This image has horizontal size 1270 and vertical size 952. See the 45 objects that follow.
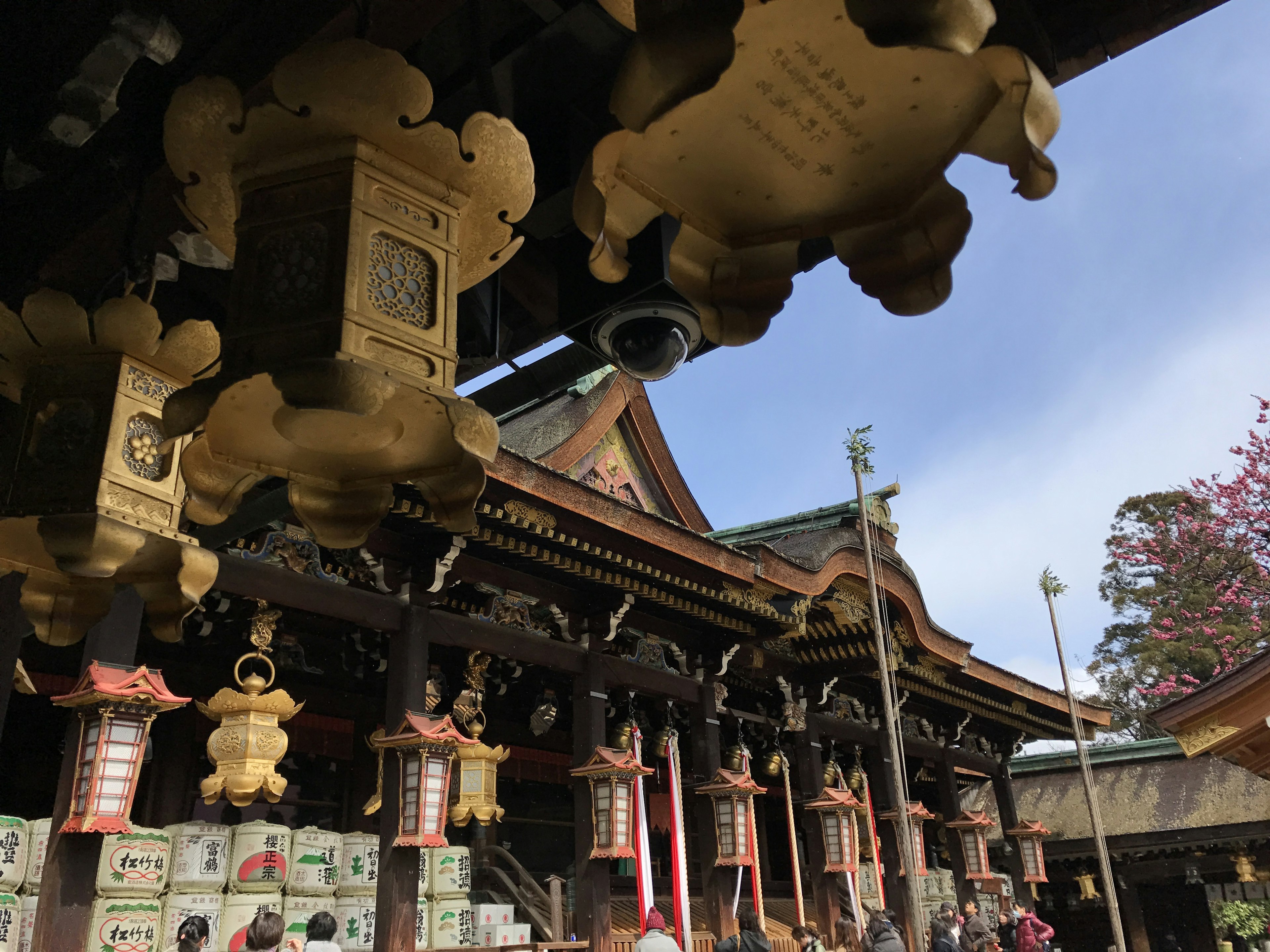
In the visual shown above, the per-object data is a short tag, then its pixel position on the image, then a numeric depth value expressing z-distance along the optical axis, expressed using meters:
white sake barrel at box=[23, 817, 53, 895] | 6.37
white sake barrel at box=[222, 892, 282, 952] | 6.95
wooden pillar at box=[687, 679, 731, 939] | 10.20
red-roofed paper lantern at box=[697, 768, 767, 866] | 10.40
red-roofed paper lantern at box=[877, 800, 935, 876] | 12.98
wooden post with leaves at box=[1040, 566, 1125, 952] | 10.84
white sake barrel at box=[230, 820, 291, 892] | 7.18
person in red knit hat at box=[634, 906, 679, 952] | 5.78
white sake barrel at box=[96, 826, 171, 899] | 6.24
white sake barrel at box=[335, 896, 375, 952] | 7.61
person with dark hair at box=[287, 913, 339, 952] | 4.88
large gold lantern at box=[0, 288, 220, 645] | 2.52
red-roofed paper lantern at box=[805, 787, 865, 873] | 11.88
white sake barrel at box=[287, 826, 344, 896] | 7.46
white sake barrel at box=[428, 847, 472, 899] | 8.03
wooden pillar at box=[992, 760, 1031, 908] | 16.41
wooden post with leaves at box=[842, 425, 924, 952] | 7.74
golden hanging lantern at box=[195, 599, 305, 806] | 6.82
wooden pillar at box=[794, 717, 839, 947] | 11.77
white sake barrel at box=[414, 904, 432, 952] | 7.66
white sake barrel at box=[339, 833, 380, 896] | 7.83
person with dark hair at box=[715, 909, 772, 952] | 6.88
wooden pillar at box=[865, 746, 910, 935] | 13.49
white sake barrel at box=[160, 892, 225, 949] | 6.70
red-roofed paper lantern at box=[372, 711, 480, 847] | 7.36
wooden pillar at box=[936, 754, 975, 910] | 15.07
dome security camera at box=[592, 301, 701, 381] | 2.95
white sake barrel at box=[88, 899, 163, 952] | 6.08
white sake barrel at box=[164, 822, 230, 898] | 6.86
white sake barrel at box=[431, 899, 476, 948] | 7.80
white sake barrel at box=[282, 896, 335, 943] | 7.27
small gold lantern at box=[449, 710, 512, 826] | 8.32
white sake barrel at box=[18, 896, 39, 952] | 6.19
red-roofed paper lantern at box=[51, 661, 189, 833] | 5.66
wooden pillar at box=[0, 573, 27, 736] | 3.79
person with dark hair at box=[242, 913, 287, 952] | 4.50
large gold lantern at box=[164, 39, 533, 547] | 1.88
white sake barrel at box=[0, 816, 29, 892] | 6.15
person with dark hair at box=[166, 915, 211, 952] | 4.90
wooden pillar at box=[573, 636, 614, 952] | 8.71
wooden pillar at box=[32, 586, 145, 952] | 5.29
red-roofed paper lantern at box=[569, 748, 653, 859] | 8.79
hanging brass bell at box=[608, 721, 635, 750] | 9.69
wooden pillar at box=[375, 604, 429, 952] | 7.15
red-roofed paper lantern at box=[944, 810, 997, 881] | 14.88
